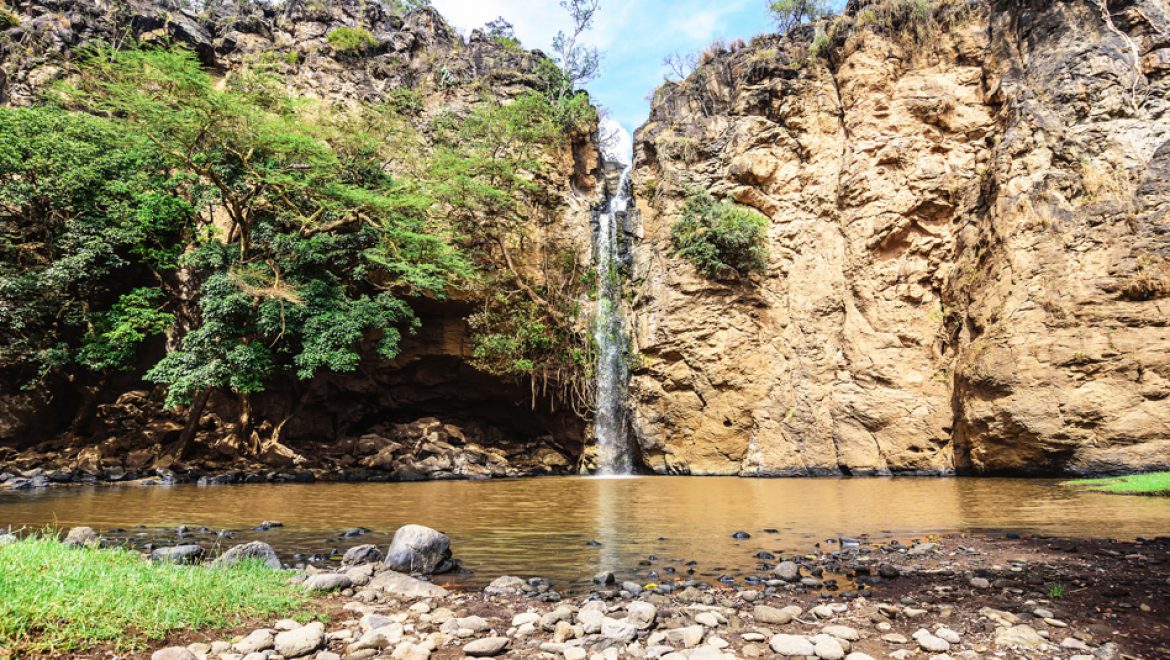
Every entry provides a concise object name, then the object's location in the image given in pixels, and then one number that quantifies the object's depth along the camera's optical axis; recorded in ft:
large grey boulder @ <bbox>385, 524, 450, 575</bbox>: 17.79
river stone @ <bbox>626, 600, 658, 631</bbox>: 12.22
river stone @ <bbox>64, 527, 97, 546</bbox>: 18.18
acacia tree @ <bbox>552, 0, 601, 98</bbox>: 102.58
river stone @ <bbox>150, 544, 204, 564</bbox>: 16.10
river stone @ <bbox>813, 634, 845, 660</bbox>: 10.44
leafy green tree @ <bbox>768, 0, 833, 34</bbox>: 79.48
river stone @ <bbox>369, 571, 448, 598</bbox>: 14.99
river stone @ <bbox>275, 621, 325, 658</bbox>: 10.53
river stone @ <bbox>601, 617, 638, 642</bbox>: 11.54
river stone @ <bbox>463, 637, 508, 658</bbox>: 10.83
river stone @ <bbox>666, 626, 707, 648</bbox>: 11.40
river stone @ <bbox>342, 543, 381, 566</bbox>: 18.01
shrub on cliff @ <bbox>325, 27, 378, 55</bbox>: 88.74
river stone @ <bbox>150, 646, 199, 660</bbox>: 9.40
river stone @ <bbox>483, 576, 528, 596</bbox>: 15.58
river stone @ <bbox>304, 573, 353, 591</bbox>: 14.61
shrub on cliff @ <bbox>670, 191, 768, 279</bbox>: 66.95
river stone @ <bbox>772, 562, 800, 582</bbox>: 16.47
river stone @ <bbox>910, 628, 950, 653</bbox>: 10.73
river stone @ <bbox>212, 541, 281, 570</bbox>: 15.44
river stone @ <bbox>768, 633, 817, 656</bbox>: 10.68
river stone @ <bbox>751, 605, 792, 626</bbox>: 12.52
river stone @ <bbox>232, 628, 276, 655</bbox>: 10.39
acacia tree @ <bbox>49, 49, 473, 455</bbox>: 56.13
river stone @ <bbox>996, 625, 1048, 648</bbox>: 10.72
